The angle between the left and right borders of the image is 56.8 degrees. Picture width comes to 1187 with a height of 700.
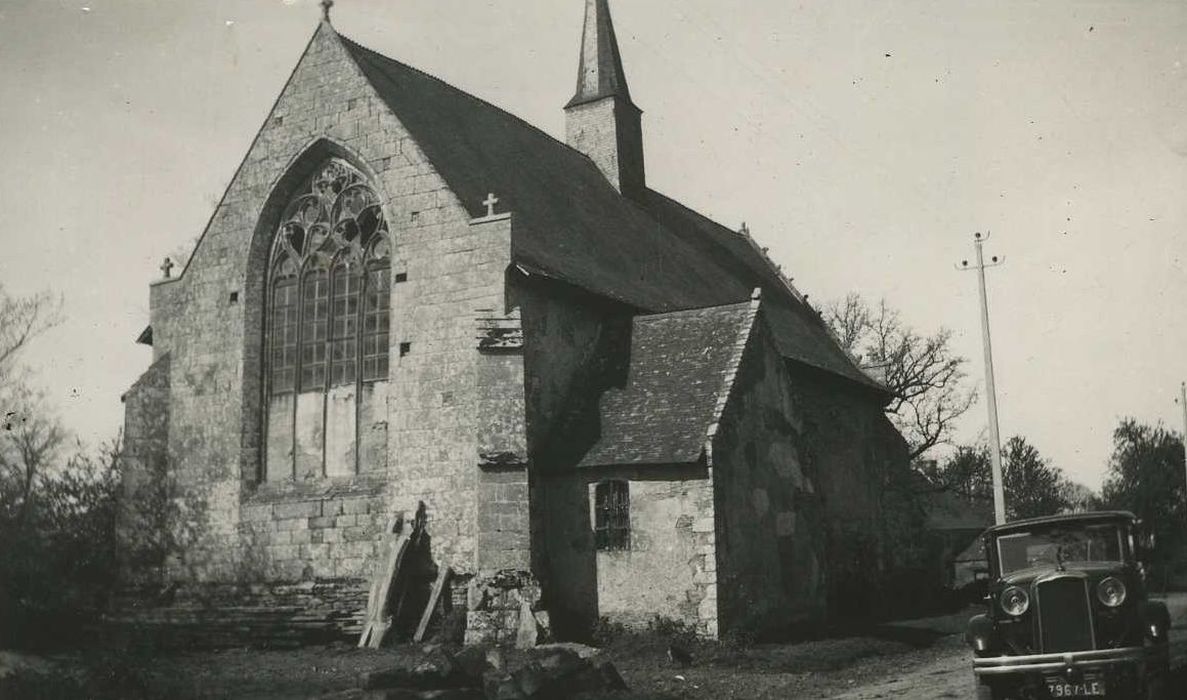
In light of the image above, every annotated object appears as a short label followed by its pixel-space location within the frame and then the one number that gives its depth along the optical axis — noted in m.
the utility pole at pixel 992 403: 25.80
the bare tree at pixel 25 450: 25.22
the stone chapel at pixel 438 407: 19.47
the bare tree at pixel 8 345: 23.66
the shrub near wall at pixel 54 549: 18.53
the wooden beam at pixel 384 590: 18.94
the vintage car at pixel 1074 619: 10.82
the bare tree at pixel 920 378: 46.03
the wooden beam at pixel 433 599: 19.04
